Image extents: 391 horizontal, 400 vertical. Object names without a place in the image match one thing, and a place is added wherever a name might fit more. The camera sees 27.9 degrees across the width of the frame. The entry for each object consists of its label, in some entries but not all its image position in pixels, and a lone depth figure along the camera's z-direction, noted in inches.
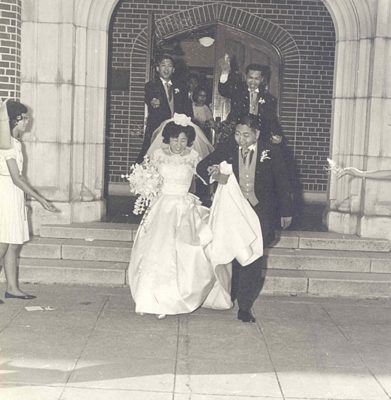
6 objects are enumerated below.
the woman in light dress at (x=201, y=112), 471.8
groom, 284.4
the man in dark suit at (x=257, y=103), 366.9
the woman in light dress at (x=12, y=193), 288.7
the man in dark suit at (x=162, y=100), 397.4
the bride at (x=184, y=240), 282.2
